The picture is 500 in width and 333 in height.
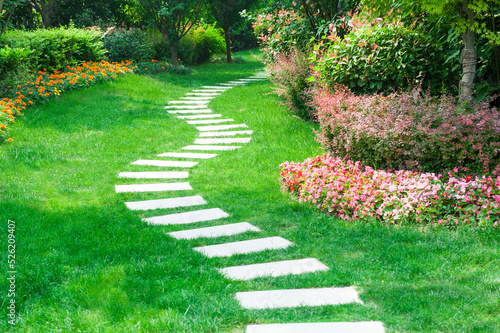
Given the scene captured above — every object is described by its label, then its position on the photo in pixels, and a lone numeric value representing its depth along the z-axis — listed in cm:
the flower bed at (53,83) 713
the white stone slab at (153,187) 511
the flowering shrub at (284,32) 915
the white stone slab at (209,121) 845
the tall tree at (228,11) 1645
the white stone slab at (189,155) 645
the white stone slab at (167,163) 602
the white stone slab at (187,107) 955
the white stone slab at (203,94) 1111
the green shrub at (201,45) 1591
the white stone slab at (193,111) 928
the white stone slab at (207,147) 678
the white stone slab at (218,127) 795
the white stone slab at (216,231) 392
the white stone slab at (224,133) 755
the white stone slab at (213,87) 1210
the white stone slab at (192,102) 1003
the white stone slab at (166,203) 460
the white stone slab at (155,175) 556
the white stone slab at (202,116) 880
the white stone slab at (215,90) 1145
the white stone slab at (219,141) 710
